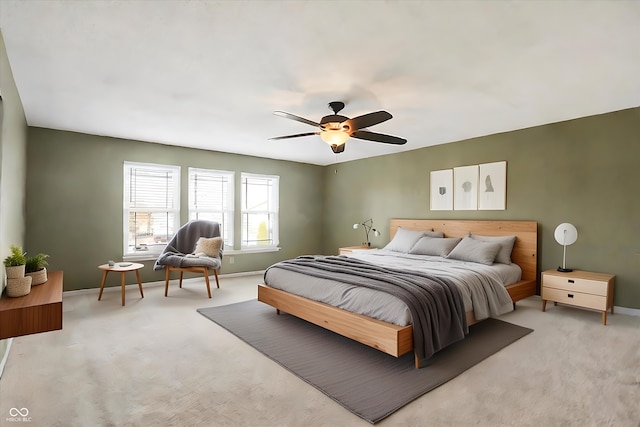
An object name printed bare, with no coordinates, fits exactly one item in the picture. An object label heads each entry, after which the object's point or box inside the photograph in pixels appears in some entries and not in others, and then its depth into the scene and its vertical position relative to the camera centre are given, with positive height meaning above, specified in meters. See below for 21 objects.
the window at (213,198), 5.84 +0.21
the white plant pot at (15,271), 2.22 -0.42
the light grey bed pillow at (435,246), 4.79 -0.50
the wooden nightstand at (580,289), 3.51 -0.83
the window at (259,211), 6.48 -0.02
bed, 2.57 -0.89
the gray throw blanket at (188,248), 4.70 -0.59
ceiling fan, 3.08 +0.82
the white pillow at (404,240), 5.32 -0.47
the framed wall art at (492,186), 4.79 +0.37
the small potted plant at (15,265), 2.22 -0.39
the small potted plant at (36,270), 2.59 -0.49
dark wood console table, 1.96 -0.63
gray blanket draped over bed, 2.59 -0.71
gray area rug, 2.21 -1.19
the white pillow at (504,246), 4.39 -0.45
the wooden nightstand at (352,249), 6.07 -0.69
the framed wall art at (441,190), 5.37 +0.34
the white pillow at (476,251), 4.26 -0.51
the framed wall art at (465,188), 5.09 +0.36
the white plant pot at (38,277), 2.58 -0.53
